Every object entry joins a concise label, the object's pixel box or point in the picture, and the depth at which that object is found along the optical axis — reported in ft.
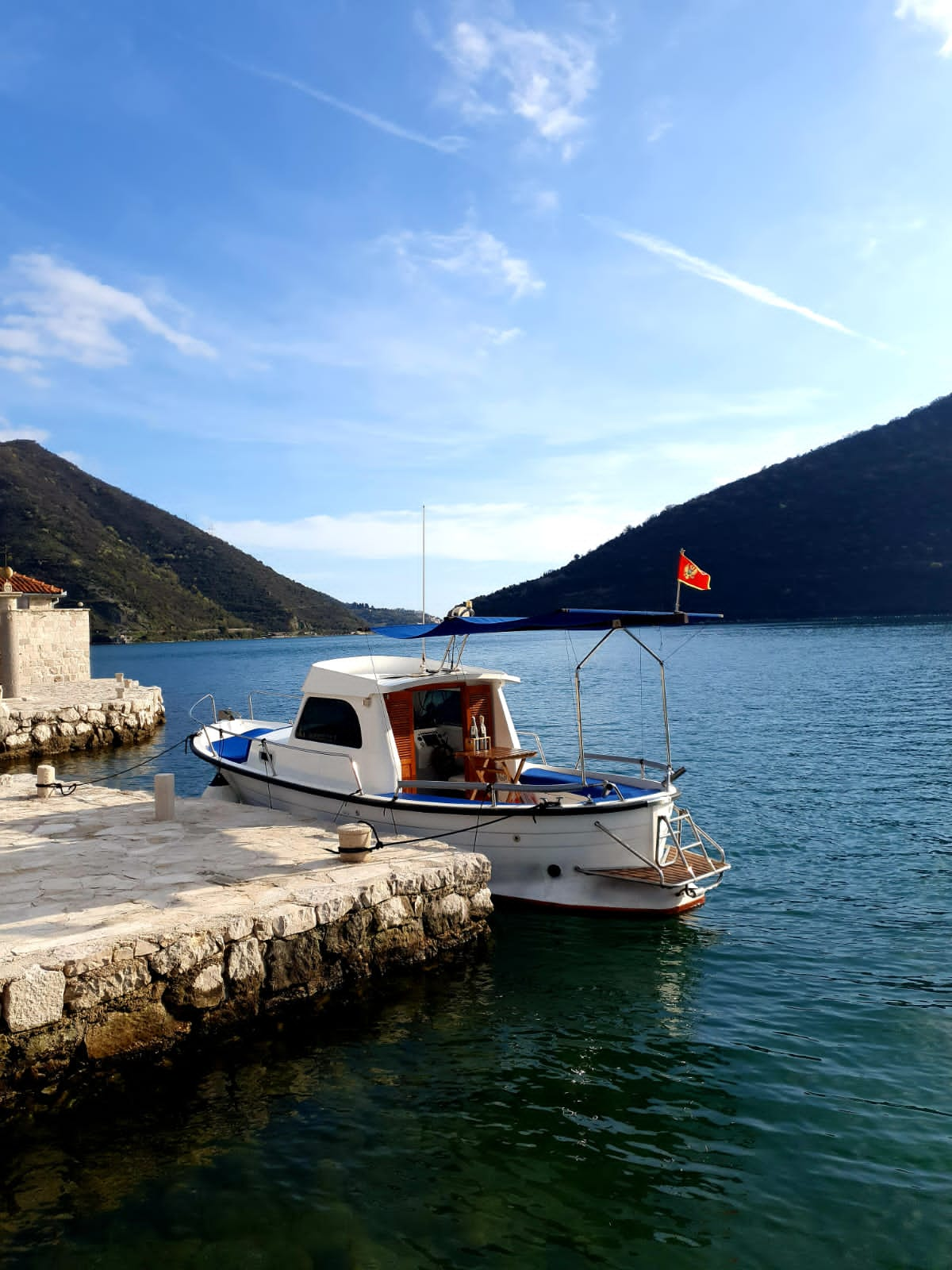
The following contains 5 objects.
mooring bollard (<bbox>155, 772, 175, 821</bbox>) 32.37
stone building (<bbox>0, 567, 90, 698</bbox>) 91.40
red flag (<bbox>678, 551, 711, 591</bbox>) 27.48
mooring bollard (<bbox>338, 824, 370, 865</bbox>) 27.61
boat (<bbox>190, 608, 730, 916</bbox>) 30.99
